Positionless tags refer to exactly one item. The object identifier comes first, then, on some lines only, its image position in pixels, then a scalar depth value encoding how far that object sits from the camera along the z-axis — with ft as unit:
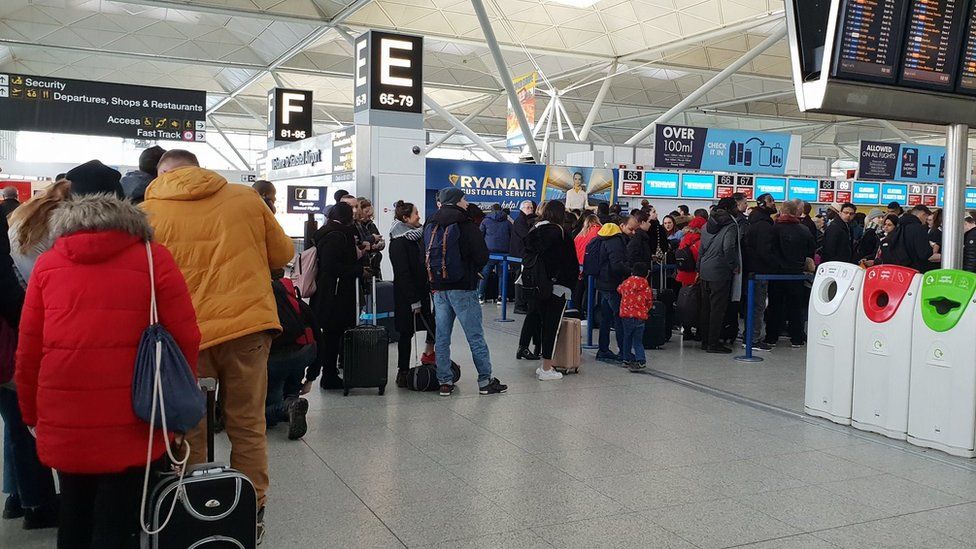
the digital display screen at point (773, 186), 59.62
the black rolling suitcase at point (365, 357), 20.35
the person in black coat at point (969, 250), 26.37
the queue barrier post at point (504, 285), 36.56
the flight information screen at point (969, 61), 19.22
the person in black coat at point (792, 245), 29.07
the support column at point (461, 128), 76.18
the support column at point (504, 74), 52.60
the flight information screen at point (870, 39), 17.78
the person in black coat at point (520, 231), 35.94
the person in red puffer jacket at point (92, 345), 8.09
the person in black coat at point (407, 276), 20.83
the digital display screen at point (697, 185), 57.26
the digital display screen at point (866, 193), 65.26
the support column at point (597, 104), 76.74
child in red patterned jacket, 24.97
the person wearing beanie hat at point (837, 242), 31.48
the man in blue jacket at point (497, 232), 39.47
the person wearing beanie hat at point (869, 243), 36.35
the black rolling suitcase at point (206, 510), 9.03
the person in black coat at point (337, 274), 20.29
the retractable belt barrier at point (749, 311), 28.09
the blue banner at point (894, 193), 66.68
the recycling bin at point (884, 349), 17.48
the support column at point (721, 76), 60.64
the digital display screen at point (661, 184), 56.49
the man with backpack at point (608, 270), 25.62
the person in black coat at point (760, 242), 28.94
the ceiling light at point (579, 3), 64.64
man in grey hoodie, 28.48
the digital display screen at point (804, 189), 61.41
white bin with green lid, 16.26
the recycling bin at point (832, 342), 18.80
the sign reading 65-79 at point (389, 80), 40.06
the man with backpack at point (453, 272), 20.26
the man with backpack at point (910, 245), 29.14
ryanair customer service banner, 49.19
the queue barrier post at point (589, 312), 30.45
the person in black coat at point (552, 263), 22.65
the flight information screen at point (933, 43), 18.63
